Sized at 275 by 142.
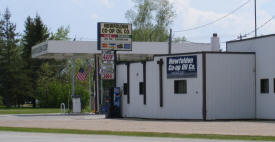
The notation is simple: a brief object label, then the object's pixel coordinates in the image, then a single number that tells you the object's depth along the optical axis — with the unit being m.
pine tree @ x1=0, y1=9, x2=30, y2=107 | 78.69
